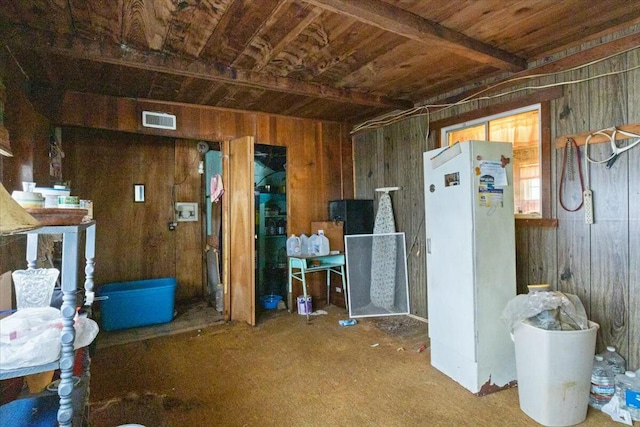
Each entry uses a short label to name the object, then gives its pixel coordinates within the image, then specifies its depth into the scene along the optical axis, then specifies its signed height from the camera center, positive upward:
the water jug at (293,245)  4.00 -0.35
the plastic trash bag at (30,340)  0.93 -0.34
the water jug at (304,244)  4.06 -0.34
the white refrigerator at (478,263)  2.20 -0.33
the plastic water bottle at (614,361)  2.09 -0.93
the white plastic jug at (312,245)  4.02 -0.35
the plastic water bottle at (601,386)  2.02 -1.04
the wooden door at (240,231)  3.63 -0.16
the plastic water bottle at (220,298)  3.95 -0.94
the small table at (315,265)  3.81 -0.58
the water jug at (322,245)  3.97 -0.35
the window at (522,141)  2.76 +0.61
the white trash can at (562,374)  1.86 -0.89
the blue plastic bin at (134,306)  3.42 -0.89
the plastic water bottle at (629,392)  1.86 -1.01
